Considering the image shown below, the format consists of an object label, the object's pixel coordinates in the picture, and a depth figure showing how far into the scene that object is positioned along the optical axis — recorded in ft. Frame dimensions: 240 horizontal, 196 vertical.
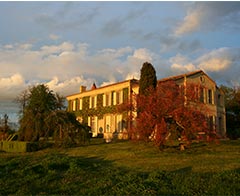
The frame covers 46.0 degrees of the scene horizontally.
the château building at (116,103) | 116.57
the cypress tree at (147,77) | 91.91
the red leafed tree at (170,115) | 61.00
